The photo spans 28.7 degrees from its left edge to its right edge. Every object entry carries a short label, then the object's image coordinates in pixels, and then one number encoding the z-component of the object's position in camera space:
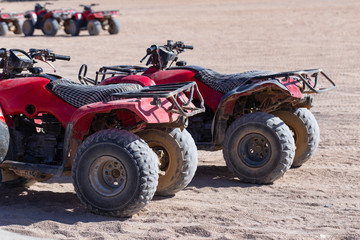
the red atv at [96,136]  5.71
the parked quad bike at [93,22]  24.45
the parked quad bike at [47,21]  24.95
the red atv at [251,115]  7.07
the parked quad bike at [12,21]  25.58
